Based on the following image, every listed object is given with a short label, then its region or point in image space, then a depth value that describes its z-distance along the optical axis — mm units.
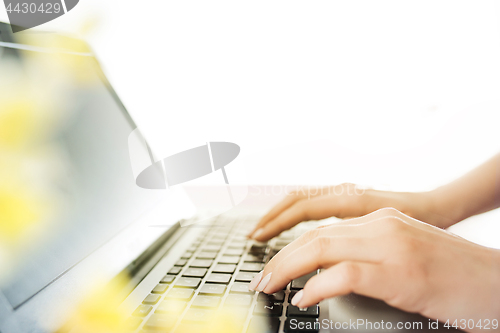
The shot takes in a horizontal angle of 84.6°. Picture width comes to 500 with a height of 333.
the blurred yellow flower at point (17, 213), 319
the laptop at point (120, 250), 313
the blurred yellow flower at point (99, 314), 337
